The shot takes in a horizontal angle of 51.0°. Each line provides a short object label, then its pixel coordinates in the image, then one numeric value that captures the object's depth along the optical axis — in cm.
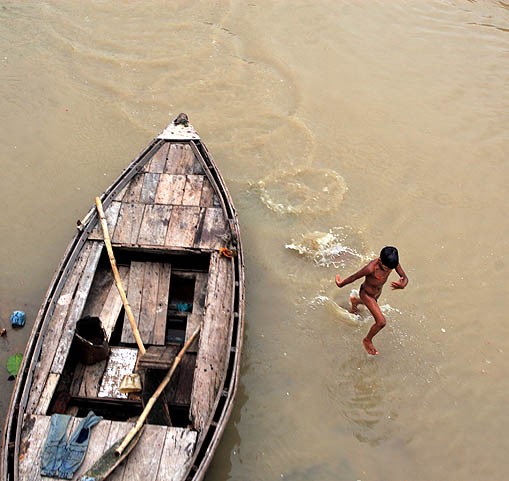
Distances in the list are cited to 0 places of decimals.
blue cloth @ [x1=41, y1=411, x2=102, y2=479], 418
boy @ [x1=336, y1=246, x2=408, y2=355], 508
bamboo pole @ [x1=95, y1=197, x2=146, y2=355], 515
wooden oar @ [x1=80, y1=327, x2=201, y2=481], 414
